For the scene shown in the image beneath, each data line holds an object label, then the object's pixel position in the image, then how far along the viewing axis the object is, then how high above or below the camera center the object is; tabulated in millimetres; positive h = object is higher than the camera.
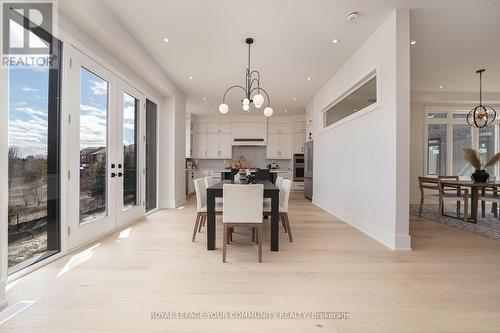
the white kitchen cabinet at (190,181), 7238 -480
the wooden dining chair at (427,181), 4219 -264
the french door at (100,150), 2729 +223
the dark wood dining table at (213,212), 2725 -544
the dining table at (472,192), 4039 -427
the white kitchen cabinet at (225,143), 8344 +847
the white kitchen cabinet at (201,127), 8352 +1421
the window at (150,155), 4836 +233
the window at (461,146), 6267 +597
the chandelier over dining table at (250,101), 3271 +975
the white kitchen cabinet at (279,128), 8320 +1402
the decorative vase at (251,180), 3407 -198
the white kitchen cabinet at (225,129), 8336 +1352
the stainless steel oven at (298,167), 8031 -6
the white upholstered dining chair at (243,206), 2445 -426
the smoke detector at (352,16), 2752 +1815
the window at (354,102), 3441 +1150
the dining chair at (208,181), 3958 -261
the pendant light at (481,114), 4652 +1422
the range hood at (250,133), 8289 +1205
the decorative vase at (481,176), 4211 -149
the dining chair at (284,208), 3032 -548
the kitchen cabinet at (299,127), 8092 +1406
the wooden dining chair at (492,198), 3961 -531
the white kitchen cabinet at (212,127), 8336 +1421
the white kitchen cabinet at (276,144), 8344 +822
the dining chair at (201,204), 3066 -527
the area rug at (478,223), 3512 -970
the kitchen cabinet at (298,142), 8095 +876
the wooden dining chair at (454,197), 4055 -526
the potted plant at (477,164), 4219 +76
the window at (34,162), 2088 +32
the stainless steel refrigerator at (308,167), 6450 -16
